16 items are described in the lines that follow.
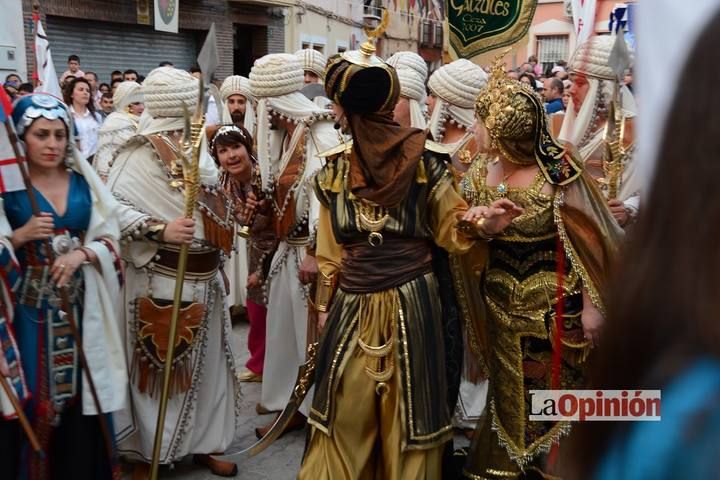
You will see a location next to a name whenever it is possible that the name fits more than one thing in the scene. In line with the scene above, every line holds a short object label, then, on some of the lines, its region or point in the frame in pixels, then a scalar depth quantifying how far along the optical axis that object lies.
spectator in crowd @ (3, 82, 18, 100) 8.11
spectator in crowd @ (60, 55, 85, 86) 11.74
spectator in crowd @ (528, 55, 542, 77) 16.97
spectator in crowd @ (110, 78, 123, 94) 11.78
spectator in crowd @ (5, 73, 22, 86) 9.48
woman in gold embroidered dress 3.30
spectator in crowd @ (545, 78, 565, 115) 9.77
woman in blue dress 3.30
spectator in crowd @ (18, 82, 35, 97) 8.76
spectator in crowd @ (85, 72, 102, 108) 9.27
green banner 4.12
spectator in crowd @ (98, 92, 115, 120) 10.95
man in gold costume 3.31
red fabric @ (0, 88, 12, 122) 3.18
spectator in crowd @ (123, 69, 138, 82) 11.34
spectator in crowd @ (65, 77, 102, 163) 8.49
